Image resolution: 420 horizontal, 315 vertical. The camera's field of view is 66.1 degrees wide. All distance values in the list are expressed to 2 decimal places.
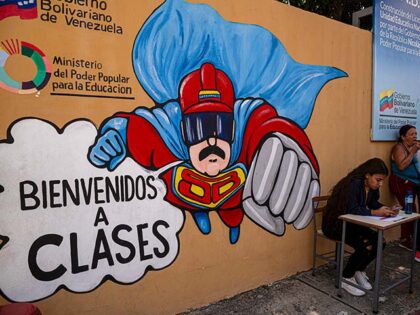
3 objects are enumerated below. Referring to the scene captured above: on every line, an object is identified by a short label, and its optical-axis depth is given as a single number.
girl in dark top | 3.37
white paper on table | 3.13
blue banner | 4.51
